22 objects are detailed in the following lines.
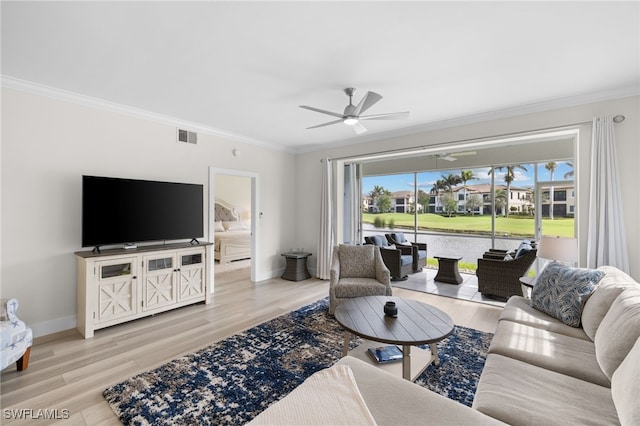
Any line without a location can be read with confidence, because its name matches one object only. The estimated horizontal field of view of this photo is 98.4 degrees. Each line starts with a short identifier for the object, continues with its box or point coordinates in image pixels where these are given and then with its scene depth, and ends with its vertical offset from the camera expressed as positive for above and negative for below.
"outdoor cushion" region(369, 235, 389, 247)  5.82 -0.59
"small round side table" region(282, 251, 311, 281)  5.39 -1.08
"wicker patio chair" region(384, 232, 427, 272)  5.98 -0.81
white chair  2.17 -1.04
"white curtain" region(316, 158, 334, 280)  5.46 -0.19
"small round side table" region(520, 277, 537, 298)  3.01 -0.78
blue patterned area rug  1.89 -1.35
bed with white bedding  6.99 -0.60
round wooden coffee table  2.02 -0.90
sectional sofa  1.11 -0.84
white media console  3.01 -0.85
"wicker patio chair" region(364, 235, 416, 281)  5.34 -0.90
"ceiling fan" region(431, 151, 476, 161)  6.20 +1.32
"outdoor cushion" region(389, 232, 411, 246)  6.34 -0.58
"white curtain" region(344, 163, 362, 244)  6.08 +0.13
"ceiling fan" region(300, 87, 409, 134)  2.88 +1.10
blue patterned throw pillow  2.21 -0.67
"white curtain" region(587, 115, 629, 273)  3.00 +0.08
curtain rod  3.07 +1.05
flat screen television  3.19 +0.02
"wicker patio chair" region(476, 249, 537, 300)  4.07 -0.94
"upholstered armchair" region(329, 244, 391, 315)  3.46 -0.85
